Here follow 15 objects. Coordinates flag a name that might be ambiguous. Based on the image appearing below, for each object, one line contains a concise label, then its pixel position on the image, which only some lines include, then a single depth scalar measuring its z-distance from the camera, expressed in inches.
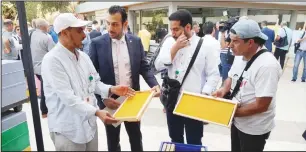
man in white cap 59.6
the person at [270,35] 277.7
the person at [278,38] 272.2
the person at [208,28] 194.1
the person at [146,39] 297.6
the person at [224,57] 194.9
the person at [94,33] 283.6
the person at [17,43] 197.4
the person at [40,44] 155.8
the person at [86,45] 247.4
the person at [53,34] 209.3
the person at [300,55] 257.0
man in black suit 81.4
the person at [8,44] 180.4
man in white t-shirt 59.1
